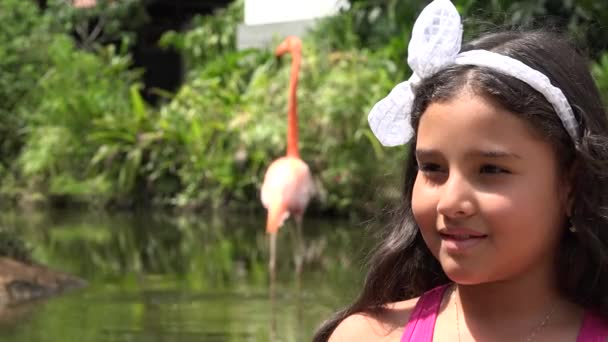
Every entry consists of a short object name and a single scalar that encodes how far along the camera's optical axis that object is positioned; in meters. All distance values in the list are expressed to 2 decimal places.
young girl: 1.96
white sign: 16.64
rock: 7.45
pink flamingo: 7.96
